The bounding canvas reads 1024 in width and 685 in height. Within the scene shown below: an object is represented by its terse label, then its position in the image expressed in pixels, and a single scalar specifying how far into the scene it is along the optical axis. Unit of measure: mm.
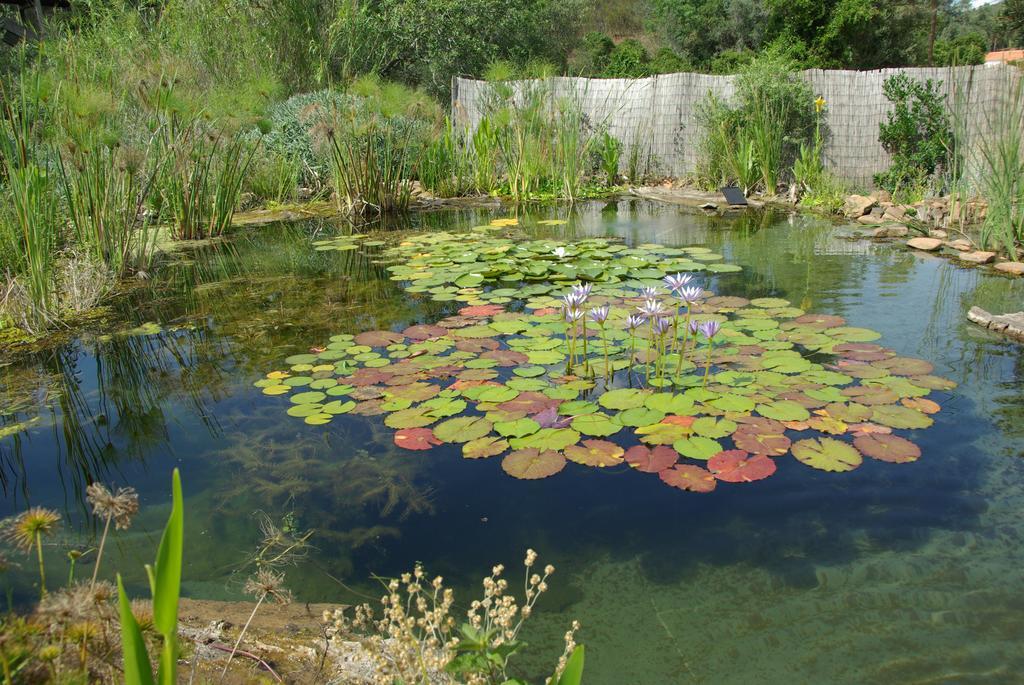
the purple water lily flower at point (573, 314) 3084
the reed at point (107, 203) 4758
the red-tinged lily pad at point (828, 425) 2704
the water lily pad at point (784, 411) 2798
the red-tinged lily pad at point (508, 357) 3471
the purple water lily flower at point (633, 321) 3055
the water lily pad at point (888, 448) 2533
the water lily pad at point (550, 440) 2678
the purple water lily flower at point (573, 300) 3076
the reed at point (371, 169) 7281
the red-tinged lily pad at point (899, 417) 2742
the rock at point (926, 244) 5750
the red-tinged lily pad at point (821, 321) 3766
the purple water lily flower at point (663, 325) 2963
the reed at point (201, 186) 6121
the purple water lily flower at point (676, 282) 2957
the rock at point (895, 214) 6893
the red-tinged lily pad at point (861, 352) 3346
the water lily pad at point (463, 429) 2766
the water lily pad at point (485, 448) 2654
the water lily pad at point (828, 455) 2492
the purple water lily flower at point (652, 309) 2953
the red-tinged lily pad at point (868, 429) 2693
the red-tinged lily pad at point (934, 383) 3049
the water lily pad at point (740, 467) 2447
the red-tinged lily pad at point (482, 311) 4222
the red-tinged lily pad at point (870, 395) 2918
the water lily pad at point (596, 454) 2574
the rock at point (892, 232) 6312
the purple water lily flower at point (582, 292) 3091
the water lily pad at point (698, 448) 2561
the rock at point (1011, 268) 4859
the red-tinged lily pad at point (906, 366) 3184
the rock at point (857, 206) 7297
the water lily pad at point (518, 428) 2770
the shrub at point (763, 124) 8508
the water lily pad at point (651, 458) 2523
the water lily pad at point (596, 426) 2734
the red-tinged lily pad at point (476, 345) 3666
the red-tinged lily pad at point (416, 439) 2734
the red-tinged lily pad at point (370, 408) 3025
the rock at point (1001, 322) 3670
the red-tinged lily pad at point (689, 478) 2406
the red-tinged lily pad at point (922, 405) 2859
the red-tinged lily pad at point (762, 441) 2588
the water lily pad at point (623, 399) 2932
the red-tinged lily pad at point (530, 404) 2967
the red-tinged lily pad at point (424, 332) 3894
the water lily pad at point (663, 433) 2672
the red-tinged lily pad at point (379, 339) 3822
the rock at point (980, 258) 5184
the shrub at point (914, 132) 8055
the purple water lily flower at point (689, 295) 2912
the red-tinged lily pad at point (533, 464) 2510
